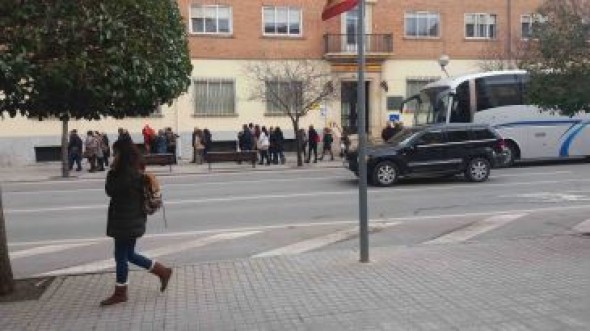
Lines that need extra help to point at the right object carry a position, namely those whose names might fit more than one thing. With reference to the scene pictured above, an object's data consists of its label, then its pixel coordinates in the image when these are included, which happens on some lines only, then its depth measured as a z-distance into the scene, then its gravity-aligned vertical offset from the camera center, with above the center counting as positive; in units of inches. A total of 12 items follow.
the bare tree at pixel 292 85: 1138.0 +91.8
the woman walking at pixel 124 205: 282.7 -24.8
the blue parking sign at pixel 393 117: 1338.5 +41.3
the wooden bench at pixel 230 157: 1052.5 -23.2
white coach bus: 994.7 +29.1
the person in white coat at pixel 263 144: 1155.9 -6.4
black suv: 751.1 -16.4
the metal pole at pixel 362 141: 329.4 -0.8
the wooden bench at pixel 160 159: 1012.5 -24.2
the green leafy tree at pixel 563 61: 390.0 +42.1
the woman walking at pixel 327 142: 1203.9 -3.8
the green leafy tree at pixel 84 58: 246.7 +30.9
